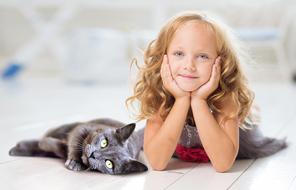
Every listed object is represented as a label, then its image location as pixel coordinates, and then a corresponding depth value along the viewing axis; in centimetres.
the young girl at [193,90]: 146
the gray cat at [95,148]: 147
